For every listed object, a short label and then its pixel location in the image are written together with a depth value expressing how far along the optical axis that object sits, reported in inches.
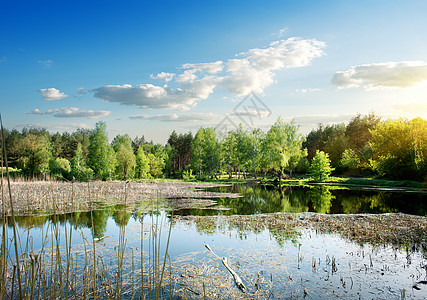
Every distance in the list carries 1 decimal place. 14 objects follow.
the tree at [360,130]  2583.9
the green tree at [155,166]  2412.6
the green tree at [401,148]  1577.3
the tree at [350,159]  2166.3
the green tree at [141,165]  2060.8
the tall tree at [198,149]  2327.8
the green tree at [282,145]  2006.3
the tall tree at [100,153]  1764.3
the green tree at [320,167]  1916.8
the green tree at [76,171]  1749.3
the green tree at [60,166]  1977.6
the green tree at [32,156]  2070.6
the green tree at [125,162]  1977.5
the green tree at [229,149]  2390.5
